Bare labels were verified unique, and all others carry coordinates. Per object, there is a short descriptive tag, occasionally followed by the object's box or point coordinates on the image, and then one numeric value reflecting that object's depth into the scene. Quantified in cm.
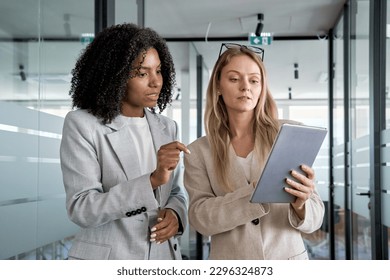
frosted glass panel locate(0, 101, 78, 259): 148
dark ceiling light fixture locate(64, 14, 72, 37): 206
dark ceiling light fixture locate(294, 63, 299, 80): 389
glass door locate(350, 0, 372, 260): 284
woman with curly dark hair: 101
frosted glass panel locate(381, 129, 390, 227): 236
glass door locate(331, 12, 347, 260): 366
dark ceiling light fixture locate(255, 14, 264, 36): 382
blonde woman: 105
